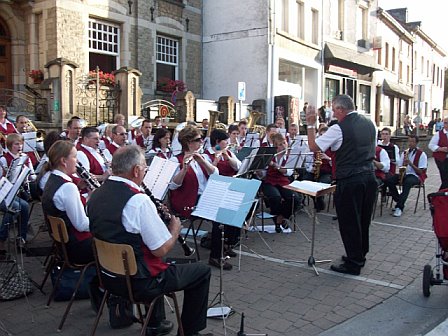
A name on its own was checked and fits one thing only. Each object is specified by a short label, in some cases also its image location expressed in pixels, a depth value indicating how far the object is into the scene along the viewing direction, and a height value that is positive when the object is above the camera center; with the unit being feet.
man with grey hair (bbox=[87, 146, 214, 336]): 10.30 -2.22
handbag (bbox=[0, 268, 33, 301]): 14.90 -4.96
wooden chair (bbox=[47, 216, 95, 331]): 12.84 -3.13
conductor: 16.96 -1.08
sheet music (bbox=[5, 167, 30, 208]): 15.27 -1.71
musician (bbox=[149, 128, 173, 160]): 24.98 -0.22
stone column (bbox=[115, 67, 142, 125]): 45.47 +4.80
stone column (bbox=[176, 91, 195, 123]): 51.62 +3.76
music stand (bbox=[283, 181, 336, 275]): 17.04 -1.89
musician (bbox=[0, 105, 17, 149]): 29.32 +0.77
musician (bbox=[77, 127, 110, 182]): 20.80 -0.57
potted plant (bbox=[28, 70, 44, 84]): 48.08 +6.64
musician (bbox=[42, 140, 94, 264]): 13.55 -2.20
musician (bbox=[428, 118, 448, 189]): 31.30 -0.67
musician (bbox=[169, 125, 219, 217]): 18.62 -1.52
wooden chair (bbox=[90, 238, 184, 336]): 10.21 -2.88
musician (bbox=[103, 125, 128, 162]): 25.68 +0.02
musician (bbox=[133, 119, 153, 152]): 33.60 +0.29
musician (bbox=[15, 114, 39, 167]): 28.37 +0.84
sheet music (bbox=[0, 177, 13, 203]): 14.69 -1.60
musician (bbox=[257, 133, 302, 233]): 23.22 -2.66
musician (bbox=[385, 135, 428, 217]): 28.84 -2.18
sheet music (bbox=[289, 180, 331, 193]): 17.52 -1.85
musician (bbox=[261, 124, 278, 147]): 27.91 +0.29
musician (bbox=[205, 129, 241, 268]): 19.16 -0.97
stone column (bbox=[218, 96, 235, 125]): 57.41 +3.95
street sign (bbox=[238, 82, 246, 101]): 48.74 +5.21
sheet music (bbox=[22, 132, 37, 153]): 25.59 -0.20
